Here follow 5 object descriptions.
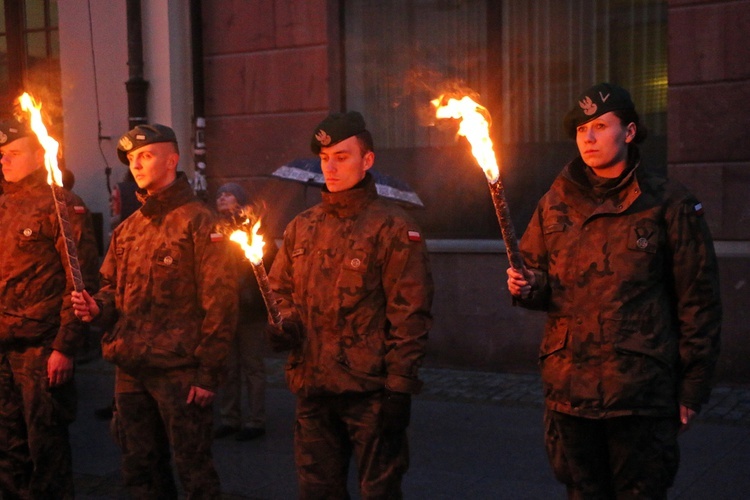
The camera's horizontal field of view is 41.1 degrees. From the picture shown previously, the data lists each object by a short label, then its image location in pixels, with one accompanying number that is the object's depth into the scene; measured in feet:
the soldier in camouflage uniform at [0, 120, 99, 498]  16.44
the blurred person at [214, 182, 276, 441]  23.12
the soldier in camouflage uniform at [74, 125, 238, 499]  14.57
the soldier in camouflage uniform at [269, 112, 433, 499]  13.32
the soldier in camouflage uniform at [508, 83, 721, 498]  11.90
